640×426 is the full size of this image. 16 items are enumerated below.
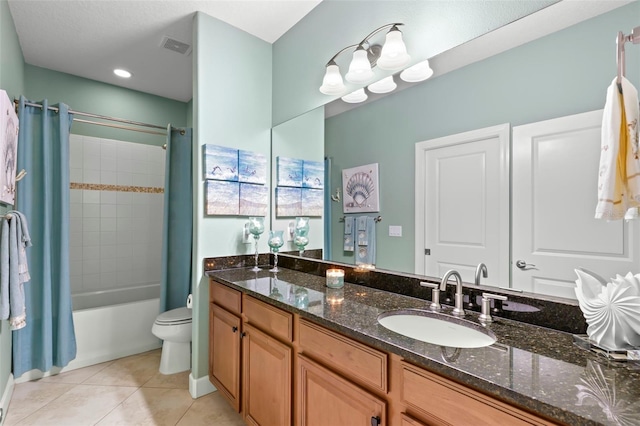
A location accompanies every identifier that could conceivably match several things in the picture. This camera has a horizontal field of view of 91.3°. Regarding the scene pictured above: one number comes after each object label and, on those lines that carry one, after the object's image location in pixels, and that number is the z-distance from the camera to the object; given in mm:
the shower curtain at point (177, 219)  2847
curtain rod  2289
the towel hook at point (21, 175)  2137
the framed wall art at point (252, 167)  2404
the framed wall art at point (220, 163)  2240
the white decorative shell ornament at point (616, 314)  813
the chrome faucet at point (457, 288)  1218
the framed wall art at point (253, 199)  2410
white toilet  2459
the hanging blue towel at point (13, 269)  1822
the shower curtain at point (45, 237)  2301
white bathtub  2625
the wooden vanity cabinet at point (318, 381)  809
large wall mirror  997
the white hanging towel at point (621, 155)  882
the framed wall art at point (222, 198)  2248
